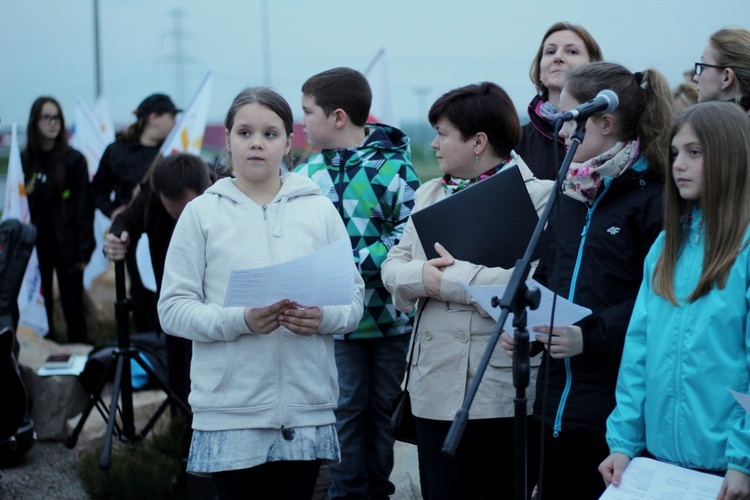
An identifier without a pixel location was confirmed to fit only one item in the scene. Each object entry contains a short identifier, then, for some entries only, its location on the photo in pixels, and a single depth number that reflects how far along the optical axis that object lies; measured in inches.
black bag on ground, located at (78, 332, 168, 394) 230.2
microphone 98.7
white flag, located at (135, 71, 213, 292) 267.1
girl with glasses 314.2
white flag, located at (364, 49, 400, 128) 283.7
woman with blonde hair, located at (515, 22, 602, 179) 164.6
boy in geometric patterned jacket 159.3
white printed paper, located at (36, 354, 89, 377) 247.6
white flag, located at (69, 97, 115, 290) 352.4
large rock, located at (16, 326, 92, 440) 242.8
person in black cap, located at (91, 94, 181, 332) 297.4
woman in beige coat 124.6
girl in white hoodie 116.3
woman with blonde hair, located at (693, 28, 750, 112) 138.6
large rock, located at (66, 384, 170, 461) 221.6
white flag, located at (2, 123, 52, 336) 280.2
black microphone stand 92.4
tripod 202.1
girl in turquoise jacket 96.6
